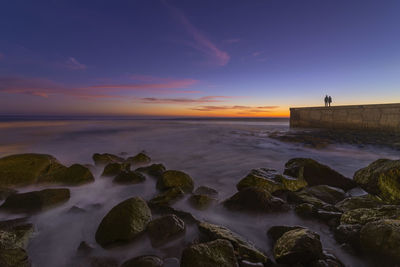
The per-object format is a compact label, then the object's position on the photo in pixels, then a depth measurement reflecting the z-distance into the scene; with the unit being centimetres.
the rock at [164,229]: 218
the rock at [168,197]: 301
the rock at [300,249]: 171
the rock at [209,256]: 160
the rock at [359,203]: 261
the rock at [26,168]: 380
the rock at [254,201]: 284
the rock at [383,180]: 303
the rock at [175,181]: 369
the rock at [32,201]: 289
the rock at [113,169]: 459
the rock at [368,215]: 213
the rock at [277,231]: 223
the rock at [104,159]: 580
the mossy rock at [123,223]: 214
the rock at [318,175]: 379
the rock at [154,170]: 457
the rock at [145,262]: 179
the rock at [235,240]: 179
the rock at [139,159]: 593
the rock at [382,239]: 170
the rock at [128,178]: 414
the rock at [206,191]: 363
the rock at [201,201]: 308
